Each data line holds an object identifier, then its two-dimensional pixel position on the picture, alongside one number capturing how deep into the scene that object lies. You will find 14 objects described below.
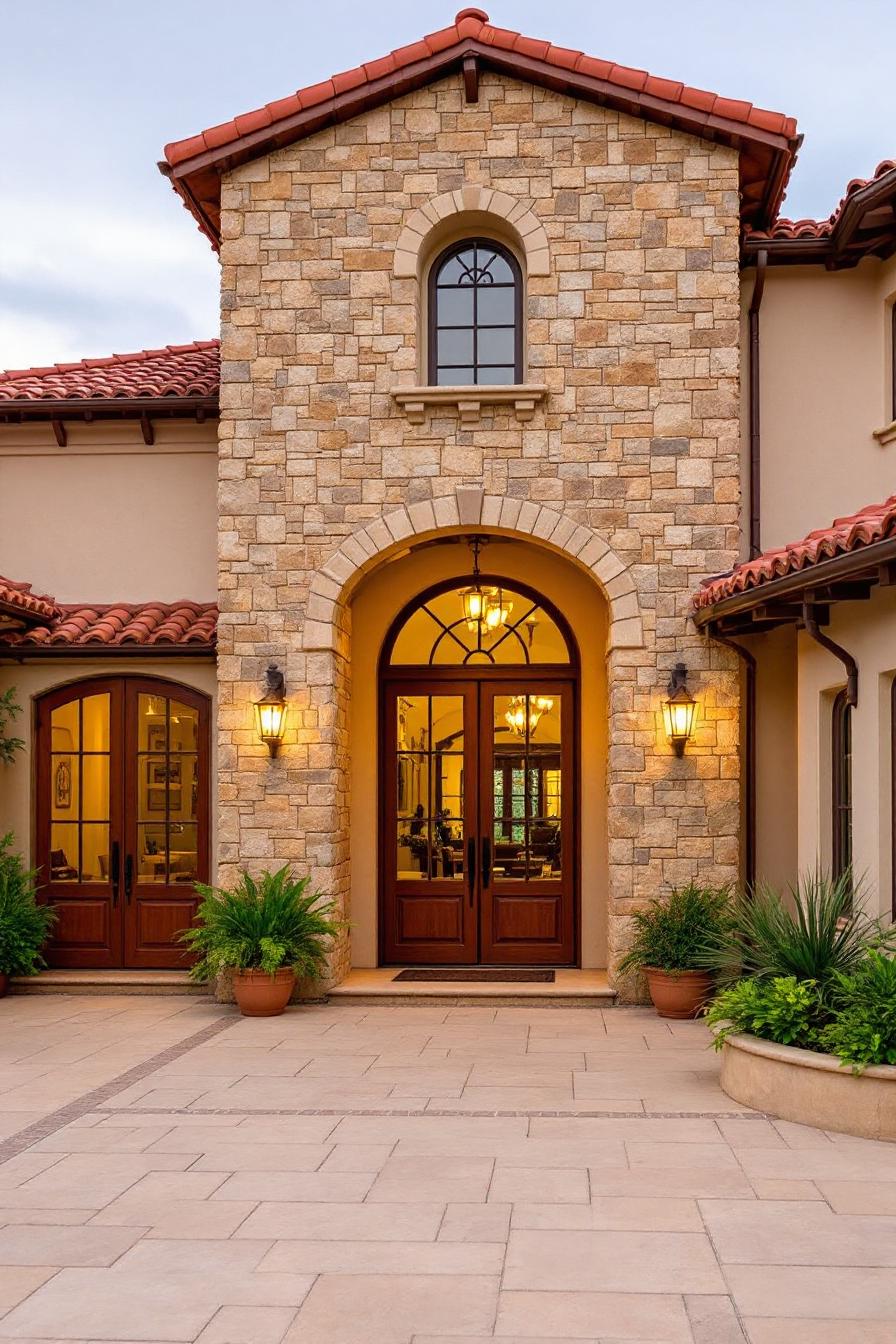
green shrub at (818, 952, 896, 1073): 6.86
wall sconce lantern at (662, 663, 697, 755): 10.59
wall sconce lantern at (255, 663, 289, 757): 10.84
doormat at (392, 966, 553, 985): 11.53
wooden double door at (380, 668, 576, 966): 12.25
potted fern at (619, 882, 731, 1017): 10.20
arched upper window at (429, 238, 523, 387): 11.39
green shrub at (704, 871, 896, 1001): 7.55
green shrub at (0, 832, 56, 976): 11.20
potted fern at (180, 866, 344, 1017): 10.21
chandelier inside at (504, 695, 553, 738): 12.45
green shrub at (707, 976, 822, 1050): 7.32
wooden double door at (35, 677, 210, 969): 11.95
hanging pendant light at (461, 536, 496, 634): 12.57
